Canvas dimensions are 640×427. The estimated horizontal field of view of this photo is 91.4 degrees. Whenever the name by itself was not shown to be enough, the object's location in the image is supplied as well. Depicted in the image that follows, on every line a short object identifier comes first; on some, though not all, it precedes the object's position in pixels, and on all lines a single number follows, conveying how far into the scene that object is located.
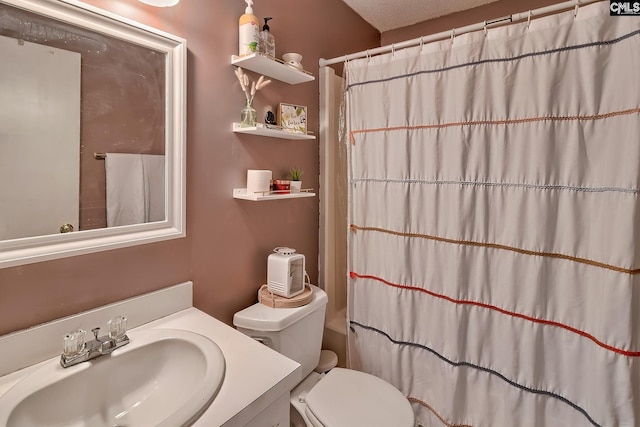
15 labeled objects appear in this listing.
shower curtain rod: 1.20
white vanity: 0.77
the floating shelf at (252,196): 1.32
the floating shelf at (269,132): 1.32
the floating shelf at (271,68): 1.29
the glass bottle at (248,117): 1.33
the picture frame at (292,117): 1.55
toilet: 1.23
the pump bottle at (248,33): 1.28
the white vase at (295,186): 1.57
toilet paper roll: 1.34
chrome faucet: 0.85
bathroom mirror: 0.83
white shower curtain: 1.14
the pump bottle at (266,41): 1.33
